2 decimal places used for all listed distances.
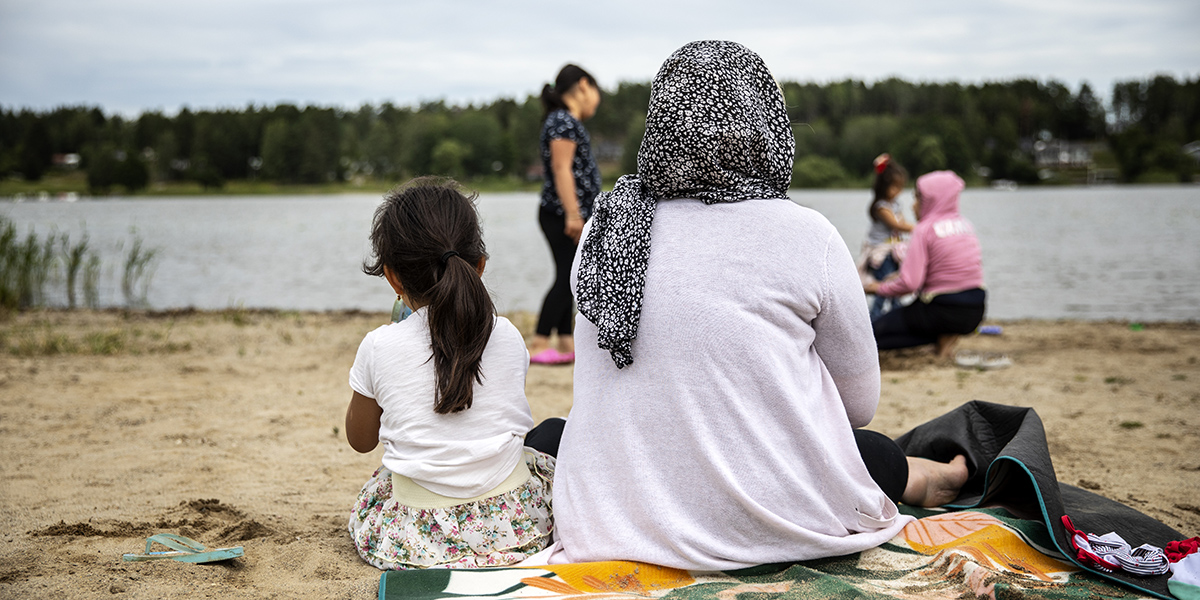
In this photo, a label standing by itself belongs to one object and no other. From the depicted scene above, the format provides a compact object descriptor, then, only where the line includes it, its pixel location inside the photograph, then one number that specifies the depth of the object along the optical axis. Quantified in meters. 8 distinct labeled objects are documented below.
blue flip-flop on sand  2.33
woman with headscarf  1.98
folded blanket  2.30
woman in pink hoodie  5.90
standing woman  5.57
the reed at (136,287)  10.31
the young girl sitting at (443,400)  2.16
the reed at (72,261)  9.57
